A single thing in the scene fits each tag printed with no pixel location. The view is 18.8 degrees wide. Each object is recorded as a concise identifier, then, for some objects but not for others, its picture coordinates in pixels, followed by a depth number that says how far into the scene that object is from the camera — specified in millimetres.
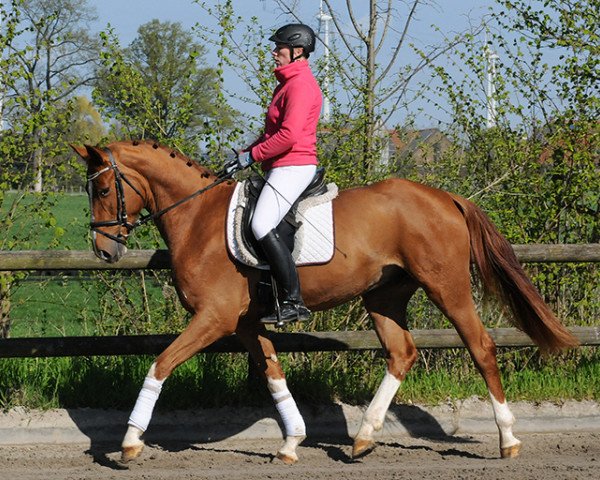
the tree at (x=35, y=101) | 14946
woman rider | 11298
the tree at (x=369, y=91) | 14976
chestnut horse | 11424
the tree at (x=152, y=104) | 14696
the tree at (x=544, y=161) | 15315
